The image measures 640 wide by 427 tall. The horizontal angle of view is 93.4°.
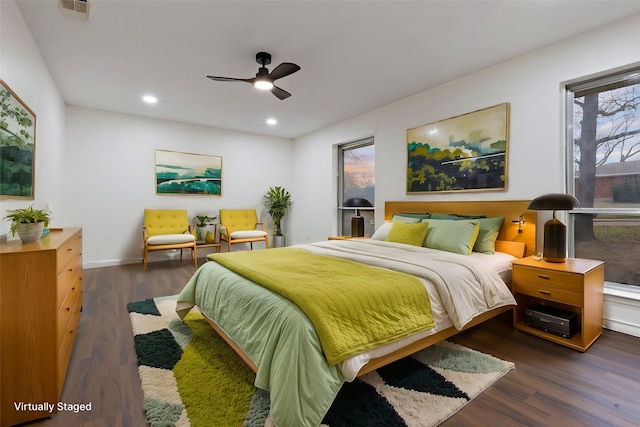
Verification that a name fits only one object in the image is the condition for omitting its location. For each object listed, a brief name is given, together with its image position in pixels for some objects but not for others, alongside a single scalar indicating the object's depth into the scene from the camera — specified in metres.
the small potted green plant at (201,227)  5.52
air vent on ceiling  2.30
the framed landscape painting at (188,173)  5.49
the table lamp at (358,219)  4.71
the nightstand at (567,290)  2.21
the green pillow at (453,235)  2.89
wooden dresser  1.48
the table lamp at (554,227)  2.42
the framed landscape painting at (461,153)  3.28
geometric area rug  1.53
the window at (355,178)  5.09
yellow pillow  3.20
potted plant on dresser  1.84
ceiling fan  2.80
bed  1.41
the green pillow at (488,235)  2.98
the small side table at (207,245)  5.33
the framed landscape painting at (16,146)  2.10
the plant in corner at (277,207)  6.62
